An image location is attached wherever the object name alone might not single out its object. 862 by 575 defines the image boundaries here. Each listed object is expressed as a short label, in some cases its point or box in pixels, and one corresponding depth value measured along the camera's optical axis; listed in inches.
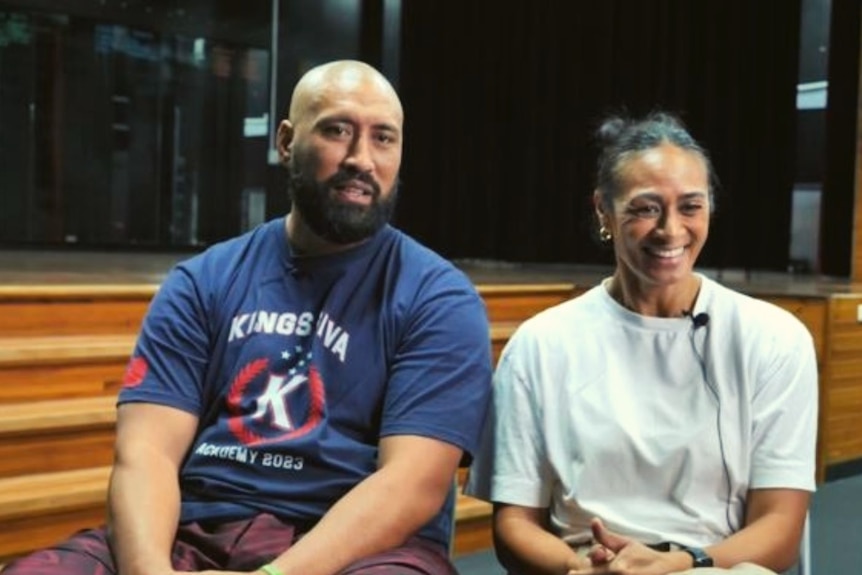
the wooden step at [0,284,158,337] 96.1
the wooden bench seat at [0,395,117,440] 85.0
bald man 50.3
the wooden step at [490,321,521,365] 122.6
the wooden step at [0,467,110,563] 82.7
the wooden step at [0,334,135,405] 89.8
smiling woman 50.9
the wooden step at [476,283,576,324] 134.0
